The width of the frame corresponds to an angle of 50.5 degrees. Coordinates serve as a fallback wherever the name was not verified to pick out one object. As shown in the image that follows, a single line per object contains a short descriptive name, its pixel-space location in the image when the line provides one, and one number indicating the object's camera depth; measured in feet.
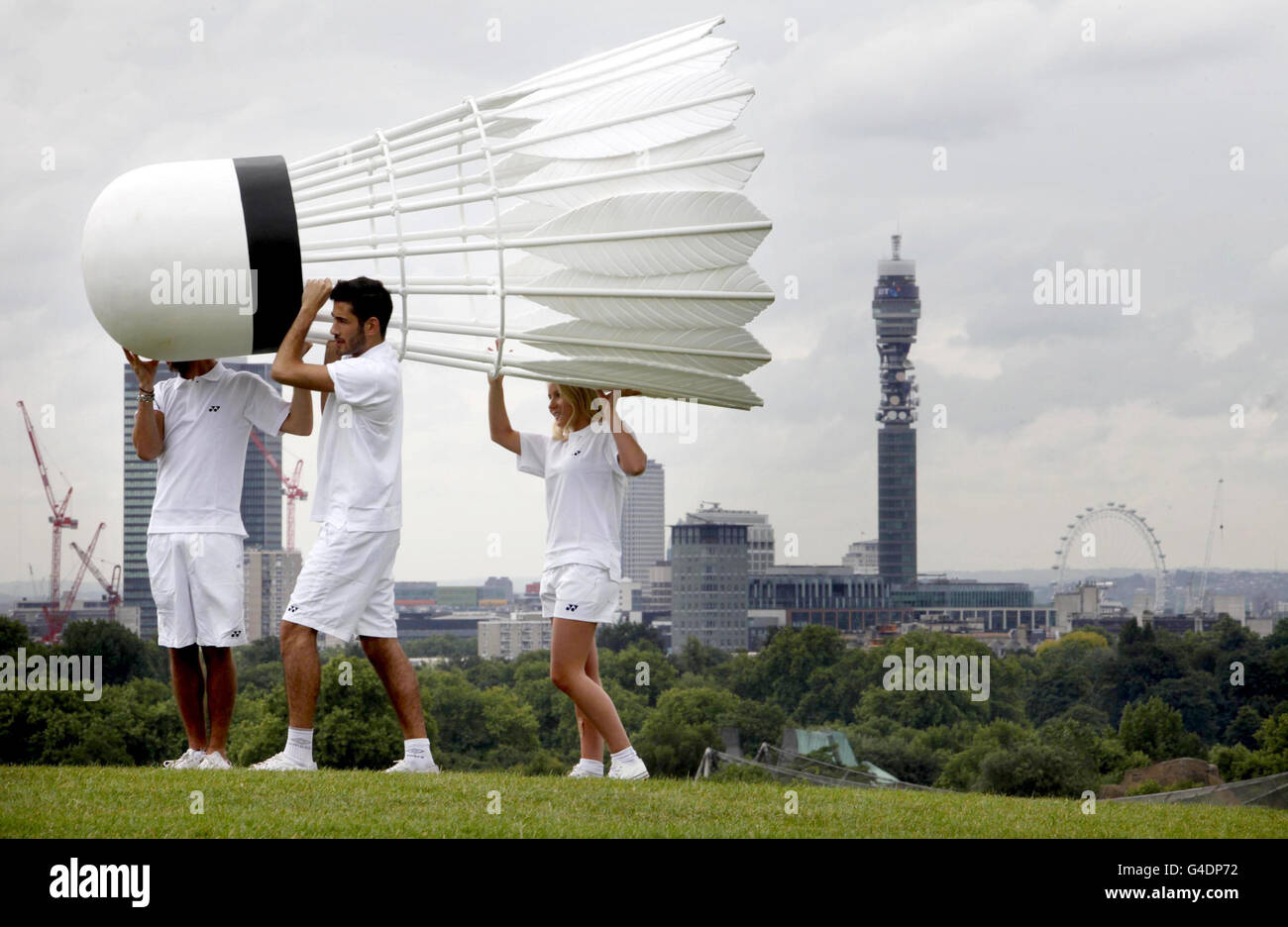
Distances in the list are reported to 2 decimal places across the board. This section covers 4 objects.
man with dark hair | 29.04
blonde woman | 31.58
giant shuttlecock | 28.71
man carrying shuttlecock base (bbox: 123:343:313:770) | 31.17
